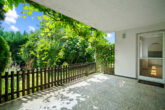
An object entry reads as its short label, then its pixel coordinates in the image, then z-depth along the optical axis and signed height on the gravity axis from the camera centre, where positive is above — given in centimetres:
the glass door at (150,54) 369 +0
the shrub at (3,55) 392 -3
